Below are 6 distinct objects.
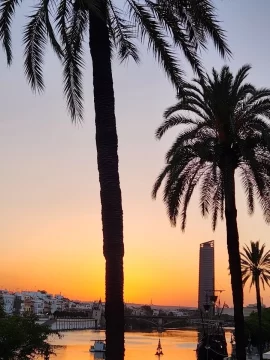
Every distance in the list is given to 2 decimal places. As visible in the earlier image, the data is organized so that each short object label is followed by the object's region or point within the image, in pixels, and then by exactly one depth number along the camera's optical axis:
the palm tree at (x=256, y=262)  48.16
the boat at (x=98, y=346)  78.47
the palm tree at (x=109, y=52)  9.38
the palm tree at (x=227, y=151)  19.80
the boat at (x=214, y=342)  37.90
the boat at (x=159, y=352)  73.87
